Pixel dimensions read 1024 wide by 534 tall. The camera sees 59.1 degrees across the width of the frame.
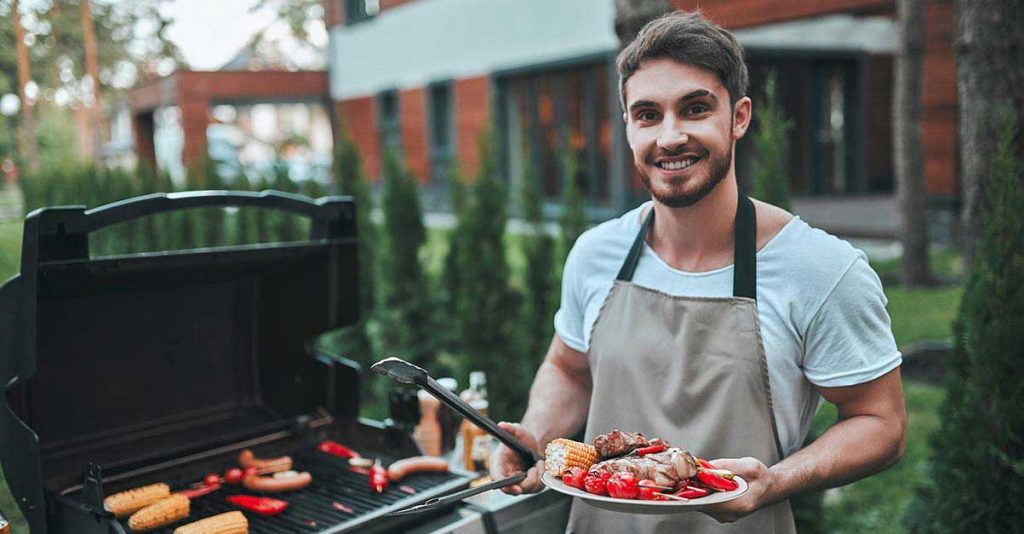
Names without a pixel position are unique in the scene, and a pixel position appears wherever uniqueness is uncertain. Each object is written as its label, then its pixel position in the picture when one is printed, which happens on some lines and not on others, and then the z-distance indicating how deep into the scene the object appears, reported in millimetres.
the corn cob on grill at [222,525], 2043
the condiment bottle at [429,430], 2947
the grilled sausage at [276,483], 2373
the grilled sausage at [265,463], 2482
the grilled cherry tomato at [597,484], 1630
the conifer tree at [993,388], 2732
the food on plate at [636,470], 1583
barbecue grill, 2037
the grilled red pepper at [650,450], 1733
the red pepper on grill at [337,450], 2656
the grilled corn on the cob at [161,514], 2100
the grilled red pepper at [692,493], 1568
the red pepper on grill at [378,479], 2387
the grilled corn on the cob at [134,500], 2146
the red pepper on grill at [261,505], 2256
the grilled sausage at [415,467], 2467
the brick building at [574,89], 12031
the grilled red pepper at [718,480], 1578
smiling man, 1792
